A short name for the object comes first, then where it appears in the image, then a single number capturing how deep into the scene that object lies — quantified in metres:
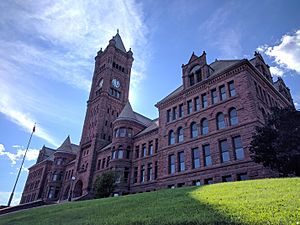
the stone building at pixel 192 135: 24.88
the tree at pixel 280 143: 17.36
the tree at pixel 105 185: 28.53
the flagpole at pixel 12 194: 33.22
